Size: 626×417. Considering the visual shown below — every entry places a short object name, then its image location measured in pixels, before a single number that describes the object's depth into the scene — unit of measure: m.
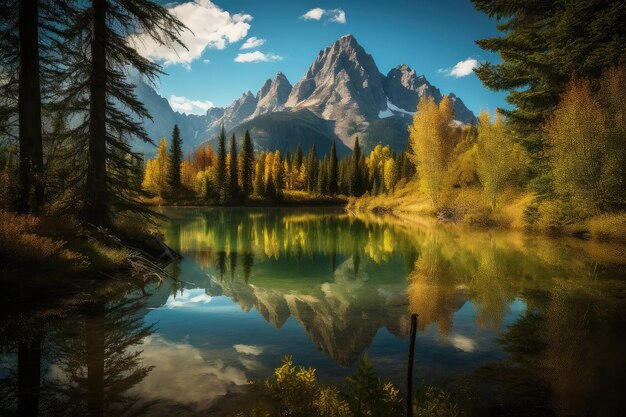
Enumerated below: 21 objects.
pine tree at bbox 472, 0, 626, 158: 23.55
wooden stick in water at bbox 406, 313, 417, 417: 3.79
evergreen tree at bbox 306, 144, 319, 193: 106.62
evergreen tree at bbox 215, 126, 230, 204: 86.94
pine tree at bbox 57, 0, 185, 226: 13.62
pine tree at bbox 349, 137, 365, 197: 105.00
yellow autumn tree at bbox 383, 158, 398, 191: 90.76
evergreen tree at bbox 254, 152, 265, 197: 91.06
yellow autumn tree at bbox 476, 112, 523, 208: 35.56
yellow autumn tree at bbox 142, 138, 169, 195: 85.69
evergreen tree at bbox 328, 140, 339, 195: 104.51
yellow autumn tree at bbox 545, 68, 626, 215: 22.50
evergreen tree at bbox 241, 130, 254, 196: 94.88
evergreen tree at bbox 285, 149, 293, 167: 114.62
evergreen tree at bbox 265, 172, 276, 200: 91.31
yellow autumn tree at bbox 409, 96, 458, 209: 43.34
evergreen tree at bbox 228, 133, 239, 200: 88.56
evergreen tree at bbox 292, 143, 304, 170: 114.75
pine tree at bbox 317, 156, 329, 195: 102.81
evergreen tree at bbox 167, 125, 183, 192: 84.62
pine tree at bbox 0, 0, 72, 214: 11.75
